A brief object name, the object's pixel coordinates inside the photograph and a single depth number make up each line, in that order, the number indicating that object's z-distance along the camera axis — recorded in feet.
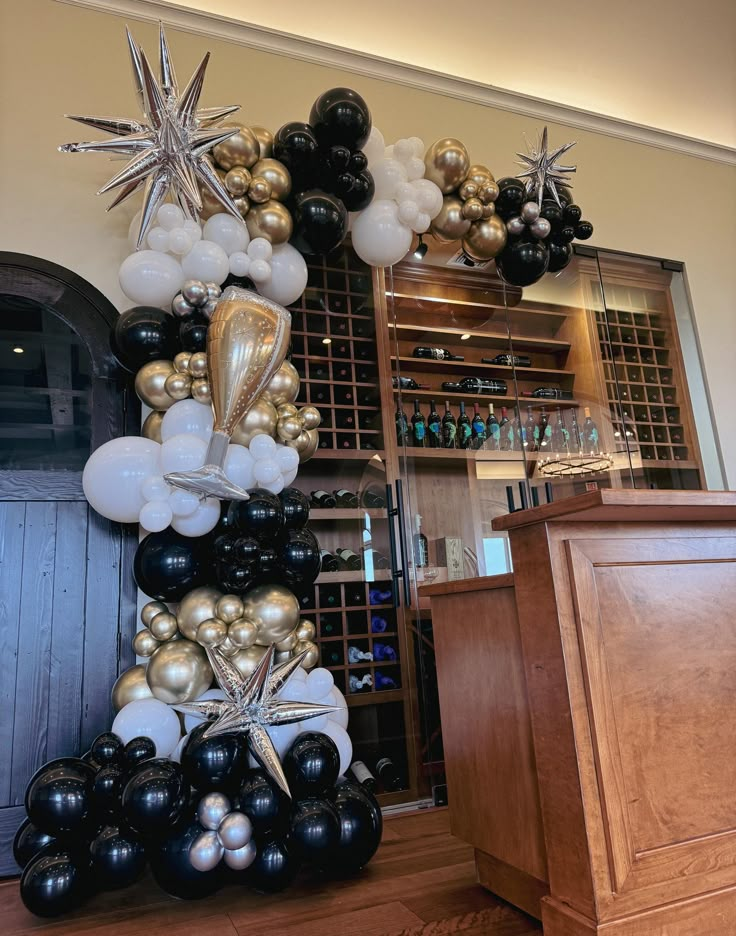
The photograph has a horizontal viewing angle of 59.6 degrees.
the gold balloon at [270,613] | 6.35
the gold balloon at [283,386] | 7.20
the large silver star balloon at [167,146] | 6.89
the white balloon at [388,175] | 7.98
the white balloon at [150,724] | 5.88
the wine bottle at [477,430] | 10.61
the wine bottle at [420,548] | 9.42
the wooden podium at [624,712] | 3.78
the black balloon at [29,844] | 5.57
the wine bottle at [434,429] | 11.35
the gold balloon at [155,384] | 6.79
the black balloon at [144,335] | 6.94
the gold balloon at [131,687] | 6.30
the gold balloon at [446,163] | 8.24
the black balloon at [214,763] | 5.46
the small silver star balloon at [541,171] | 8.91
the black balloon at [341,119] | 7.22
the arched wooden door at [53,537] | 7.14
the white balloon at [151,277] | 6.95
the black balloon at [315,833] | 5.32
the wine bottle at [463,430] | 10.99
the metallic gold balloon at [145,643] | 6.43
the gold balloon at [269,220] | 7.32
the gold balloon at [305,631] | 6.73
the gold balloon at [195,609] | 6.30
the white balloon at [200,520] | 6.30
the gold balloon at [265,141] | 7.64
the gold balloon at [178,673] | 6.09
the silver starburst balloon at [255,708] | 5.65
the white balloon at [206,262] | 6.96
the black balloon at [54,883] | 5.11
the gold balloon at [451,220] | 8.53
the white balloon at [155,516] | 6.13
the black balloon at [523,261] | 8.89
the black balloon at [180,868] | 5.19
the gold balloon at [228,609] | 6.24
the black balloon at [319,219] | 7.39
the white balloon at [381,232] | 8.01
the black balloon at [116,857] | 5.17
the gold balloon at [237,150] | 7.25
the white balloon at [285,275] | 7.66
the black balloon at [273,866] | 5.32
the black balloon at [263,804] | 5.33
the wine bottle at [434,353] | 11.37
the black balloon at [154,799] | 5.08
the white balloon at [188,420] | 6.59
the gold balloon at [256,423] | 6.76
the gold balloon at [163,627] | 6.40
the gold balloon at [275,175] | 7.41
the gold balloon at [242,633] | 6.20
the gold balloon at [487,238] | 8.70
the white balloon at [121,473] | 6.35
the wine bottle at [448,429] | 11.27
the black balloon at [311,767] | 5.65
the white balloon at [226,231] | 7.13
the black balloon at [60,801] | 5.29
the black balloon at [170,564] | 6.33
